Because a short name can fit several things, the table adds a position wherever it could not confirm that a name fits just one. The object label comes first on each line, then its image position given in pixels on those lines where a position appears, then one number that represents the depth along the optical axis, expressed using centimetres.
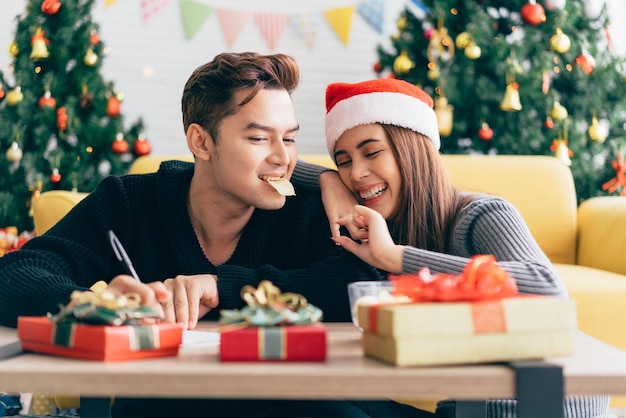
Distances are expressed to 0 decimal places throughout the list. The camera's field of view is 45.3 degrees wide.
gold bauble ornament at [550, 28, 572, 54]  358
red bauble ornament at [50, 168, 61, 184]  360
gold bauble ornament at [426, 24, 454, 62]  367
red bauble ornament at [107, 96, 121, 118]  369
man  167
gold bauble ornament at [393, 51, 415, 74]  373
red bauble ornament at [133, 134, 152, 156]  373
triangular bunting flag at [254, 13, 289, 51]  457
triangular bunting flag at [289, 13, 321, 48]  459
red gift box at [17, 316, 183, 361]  87
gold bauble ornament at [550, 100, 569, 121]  355
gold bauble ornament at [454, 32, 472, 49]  359
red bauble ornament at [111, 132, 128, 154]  366
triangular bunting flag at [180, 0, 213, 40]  453
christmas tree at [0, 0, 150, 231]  361
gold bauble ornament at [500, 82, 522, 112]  349
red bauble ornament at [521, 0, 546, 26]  359
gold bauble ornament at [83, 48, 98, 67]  366
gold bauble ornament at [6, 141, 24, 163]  354
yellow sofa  287
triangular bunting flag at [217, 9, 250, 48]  455
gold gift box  83
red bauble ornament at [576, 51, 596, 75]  360
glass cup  105
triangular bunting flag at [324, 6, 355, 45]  461
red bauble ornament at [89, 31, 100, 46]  370
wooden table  80
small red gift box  87
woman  142
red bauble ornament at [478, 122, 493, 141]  357
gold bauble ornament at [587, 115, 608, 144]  360
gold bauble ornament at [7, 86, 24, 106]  358
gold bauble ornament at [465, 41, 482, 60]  355
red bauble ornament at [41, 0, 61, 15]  363
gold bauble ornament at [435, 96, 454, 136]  354
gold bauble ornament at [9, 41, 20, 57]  364
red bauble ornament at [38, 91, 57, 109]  362
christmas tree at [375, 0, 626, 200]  359
